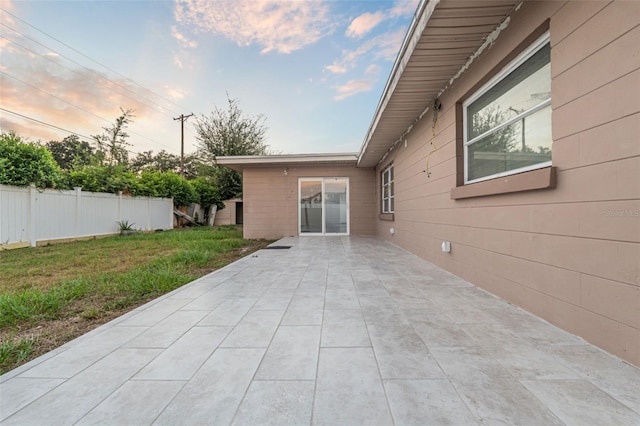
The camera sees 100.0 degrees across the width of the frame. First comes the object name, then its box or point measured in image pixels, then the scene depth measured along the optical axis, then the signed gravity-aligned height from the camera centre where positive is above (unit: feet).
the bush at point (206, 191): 49.48 +4.08
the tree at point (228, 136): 48.44 +14.31
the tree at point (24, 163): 20.86 +4.24
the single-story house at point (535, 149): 4.95 +1.69
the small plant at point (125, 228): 32.91 -1.75
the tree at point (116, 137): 40.50 +11.95
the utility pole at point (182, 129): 60.58 +19.58
